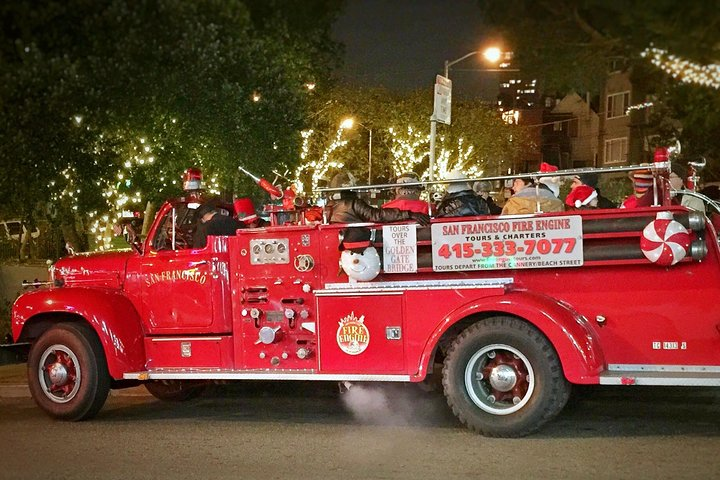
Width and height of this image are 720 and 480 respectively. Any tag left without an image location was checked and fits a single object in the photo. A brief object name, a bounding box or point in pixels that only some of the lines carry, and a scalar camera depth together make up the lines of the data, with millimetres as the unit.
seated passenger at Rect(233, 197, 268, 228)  8945
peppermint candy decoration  6805
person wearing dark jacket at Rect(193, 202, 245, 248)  8781
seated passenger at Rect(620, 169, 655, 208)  7719
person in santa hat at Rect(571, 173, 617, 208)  8625
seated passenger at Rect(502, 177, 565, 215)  7840
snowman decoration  7789
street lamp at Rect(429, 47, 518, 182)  14555
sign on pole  14555
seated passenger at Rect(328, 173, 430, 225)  7844
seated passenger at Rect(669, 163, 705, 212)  8156
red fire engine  7008
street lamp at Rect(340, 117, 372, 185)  31120
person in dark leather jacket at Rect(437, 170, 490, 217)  8031
